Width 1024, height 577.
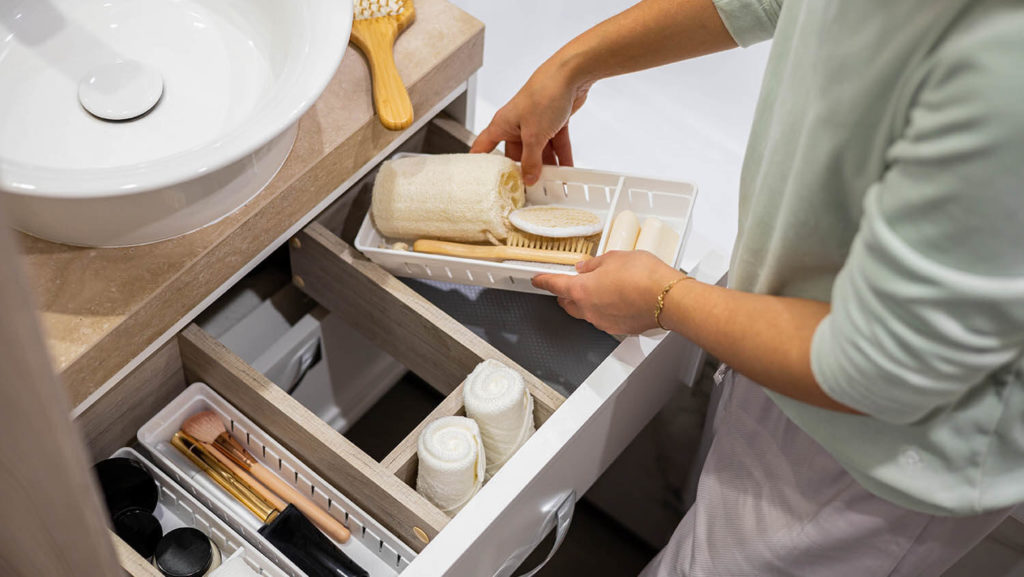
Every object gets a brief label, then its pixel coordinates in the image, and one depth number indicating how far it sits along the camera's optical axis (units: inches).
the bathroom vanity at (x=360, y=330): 32.1
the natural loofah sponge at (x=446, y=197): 38.7
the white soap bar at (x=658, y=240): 38.7
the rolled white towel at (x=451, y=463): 34.7
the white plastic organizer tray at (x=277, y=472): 36.9
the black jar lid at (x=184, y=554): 36.1
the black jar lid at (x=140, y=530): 36.9
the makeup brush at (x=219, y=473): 38.1
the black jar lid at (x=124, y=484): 36.9
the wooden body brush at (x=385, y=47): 37.3
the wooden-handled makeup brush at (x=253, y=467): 38.0
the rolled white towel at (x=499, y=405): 35.8
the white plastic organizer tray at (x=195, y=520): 34.5
